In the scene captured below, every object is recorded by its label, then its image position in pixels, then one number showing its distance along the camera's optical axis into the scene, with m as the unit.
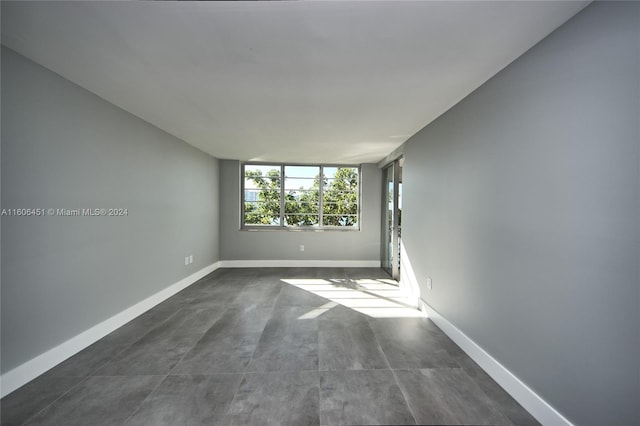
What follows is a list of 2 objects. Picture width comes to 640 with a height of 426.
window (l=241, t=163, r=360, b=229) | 6.03
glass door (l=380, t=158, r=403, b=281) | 4.79
